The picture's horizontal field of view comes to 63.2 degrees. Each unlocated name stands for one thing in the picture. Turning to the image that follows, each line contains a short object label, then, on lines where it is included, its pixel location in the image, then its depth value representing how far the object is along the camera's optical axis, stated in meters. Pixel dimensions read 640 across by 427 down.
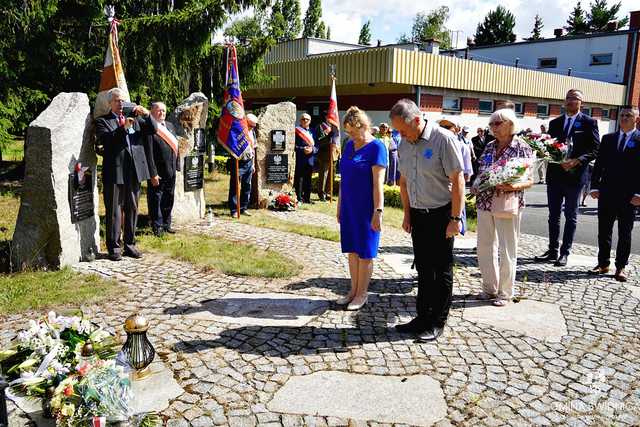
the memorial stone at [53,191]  5.92
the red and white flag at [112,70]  8.42
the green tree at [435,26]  46.82
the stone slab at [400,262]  6.61
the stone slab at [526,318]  4.75
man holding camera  6.50
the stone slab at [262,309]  4.83
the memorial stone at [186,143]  9.14
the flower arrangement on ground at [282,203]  10.95
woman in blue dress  4.75
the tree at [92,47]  10.87
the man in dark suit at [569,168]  6.83
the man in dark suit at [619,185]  6.30
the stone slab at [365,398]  3.32
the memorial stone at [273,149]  11.05
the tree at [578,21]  53.82
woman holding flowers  5.16
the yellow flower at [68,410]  2.97
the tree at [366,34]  62.12
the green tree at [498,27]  54.38
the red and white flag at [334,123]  12.44
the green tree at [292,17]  53.12
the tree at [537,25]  62.59
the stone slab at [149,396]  3.23
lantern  3.54
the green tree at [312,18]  54.28
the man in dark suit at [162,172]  7.87
